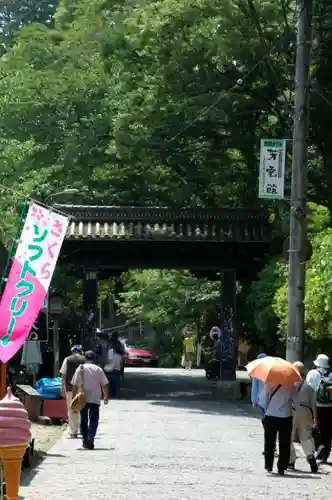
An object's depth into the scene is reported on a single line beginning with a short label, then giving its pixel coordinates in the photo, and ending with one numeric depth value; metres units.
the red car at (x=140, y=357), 63.41
